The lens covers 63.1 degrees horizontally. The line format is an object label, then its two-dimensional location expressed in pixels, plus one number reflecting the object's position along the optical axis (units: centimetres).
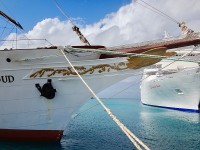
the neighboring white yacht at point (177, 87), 1774
